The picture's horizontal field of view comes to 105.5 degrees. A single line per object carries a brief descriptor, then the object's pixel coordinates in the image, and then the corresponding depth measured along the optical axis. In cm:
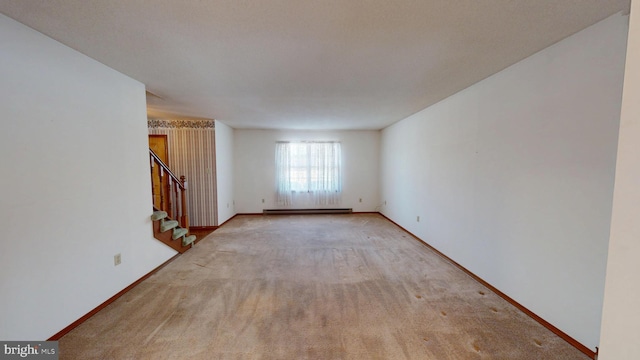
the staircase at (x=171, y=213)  316
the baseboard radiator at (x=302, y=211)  639
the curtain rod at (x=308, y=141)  631
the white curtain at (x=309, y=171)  634
